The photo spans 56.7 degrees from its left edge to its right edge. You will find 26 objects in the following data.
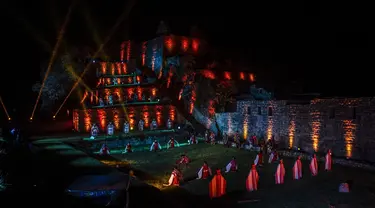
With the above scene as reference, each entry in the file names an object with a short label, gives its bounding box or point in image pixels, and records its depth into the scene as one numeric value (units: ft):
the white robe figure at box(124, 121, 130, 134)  106.75
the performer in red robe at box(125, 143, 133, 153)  83.66
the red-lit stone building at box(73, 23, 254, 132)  108.92
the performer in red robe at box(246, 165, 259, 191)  47.60
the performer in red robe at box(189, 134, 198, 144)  91.27
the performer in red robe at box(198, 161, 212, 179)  55.67
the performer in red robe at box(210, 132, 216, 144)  89.63
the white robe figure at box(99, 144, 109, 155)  80.53
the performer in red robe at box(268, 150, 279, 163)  63.98
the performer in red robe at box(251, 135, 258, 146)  79.66
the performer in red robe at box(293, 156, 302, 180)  51.93
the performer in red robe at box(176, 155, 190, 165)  65.51
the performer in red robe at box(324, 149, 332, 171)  55.06
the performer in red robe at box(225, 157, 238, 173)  58.95
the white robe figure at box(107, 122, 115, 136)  104.06
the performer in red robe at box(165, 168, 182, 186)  52.85
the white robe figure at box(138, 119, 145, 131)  110.11
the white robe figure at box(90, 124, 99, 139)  98.38
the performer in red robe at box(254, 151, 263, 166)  62.18
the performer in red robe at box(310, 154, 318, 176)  53.16
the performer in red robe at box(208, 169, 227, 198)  45.55
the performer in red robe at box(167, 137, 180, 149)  88.22
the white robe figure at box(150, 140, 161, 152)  85.20
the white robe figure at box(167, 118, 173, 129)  110.73
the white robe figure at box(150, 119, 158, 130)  110.42
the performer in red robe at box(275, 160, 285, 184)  50.22
